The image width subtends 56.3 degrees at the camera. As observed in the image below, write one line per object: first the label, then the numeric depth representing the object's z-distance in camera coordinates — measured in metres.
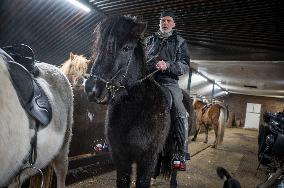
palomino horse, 5.66
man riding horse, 3.44
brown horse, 12.55
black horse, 2.50
